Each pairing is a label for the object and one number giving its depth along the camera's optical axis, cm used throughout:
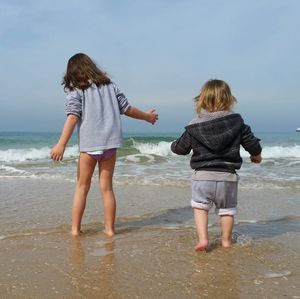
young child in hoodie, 320
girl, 359
